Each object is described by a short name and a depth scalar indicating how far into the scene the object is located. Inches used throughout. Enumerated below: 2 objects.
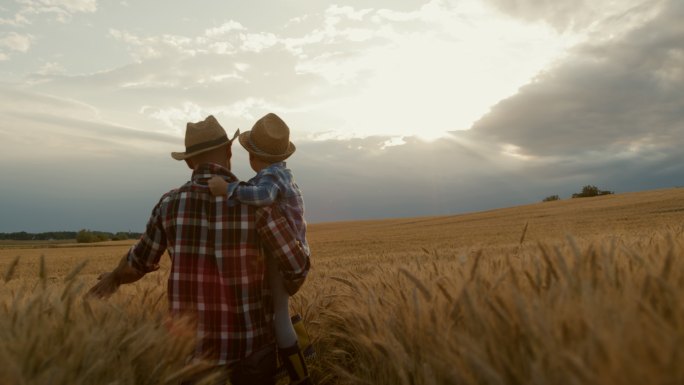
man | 121.1
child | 121.6
